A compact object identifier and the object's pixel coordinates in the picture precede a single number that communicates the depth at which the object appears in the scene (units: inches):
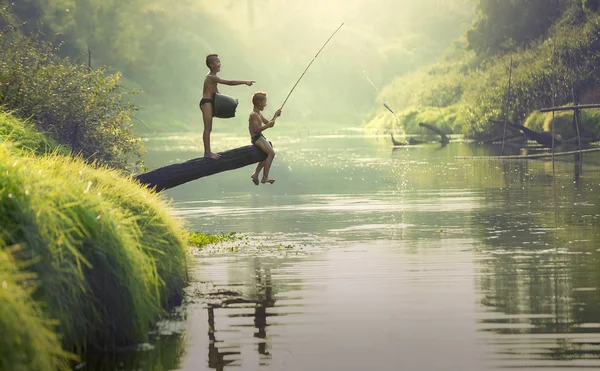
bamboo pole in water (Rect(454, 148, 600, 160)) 1900.8
